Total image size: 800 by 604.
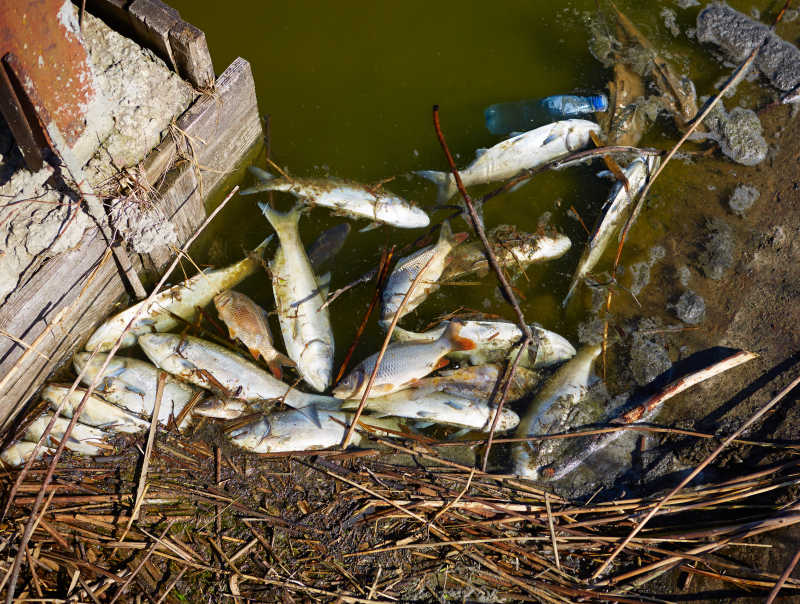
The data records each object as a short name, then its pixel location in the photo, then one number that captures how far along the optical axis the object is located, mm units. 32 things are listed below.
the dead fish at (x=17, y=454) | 3975
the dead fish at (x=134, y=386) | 4230
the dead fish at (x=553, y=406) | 4367
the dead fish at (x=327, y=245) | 4879
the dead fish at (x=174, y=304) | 4375
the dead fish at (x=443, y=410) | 4383
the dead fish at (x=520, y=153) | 5188
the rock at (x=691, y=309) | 4961
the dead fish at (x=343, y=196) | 4891
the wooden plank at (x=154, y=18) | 3818
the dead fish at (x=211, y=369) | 4328
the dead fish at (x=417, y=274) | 4648
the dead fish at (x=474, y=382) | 4527
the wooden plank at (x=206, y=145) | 4098
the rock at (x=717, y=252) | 5133
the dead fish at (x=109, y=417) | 4133
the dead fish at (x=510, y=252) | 4945
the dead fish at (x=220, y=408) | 4203
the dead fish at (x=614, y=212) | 4918
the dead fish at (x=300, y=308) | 4473
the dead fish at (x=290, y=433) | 4133
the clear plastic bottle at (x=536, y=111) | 5570
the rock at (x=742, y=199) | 5352
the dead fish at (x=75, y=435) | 4051
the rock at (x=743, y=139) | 5543
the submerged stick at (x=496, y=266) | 4059
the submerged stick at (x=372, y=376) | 3996
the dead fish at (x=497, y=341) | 4578
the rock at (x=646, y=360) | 4754
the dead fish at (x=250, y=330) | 4453
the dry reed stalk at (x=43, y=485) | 3209
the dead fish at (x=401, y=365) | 4309
